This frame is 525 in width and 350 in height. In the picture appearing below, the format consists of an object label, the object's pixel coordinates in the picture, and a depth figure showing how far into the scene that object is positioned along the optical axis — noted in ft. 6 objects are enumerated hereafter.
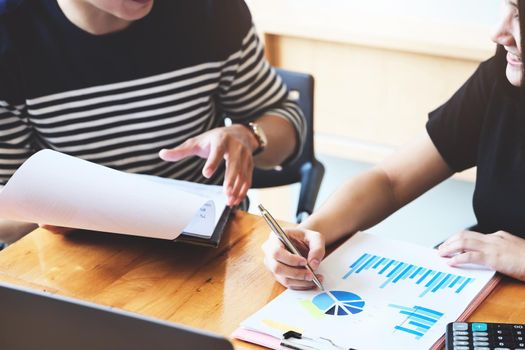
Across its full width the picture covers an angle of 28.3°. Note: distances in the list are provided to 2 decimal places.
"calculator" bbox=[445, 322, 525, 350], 3.80
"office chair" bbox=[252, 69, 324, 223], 6.59
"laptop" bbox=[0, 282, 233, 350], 2.90
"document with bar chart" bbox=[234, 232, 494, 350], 3.95
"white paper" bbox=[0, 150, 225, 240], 4.30
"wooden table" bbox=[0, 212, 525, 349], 4.19
